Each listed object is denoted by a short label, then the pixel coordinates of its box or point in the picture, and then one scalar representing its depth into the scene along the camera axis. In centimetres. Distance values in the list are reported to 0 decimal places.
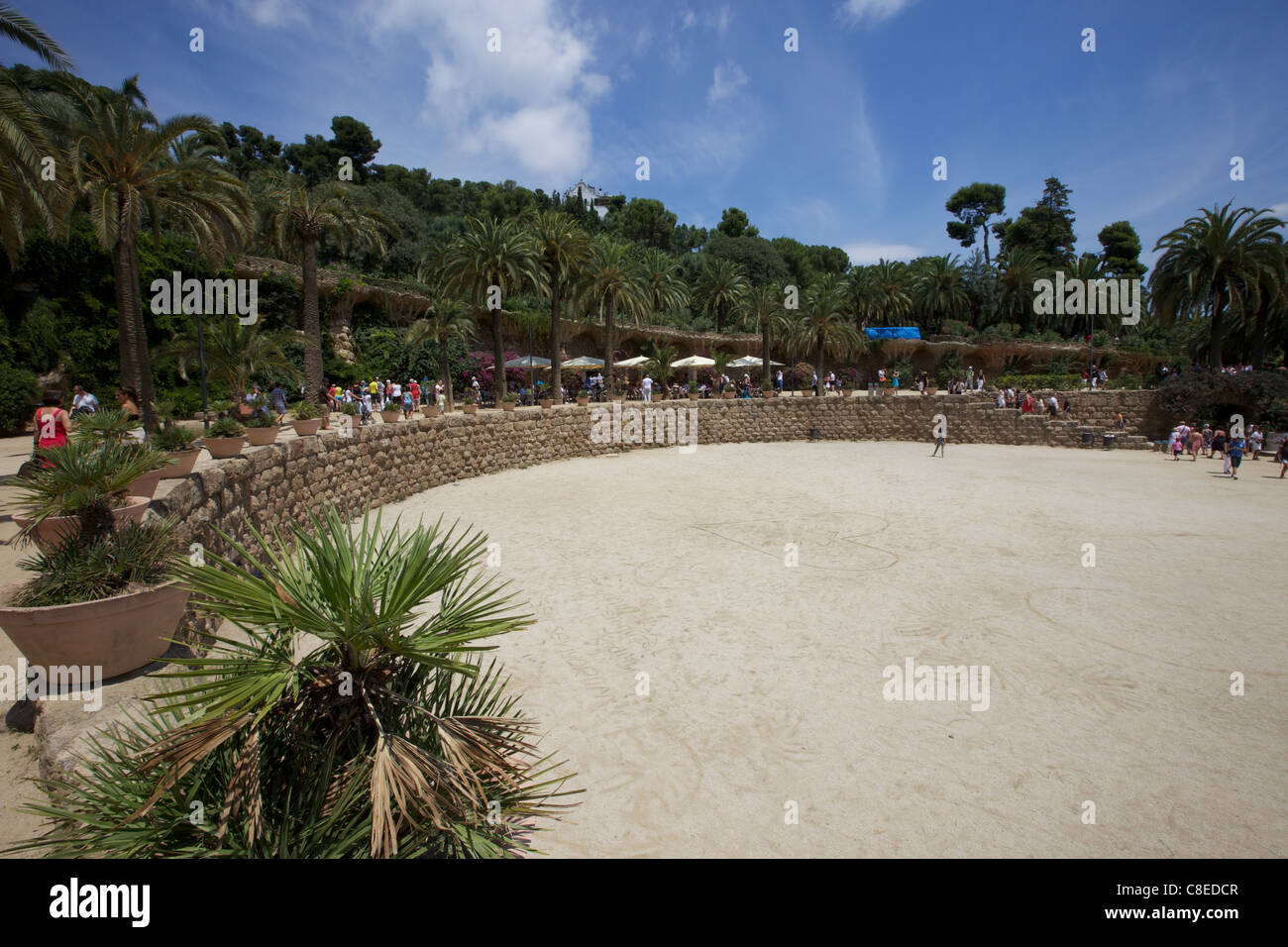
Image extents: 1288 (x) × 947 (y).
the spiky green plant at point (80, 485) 498
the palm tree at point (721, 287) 4884
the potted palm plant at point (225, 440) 957
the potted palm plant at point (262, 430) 1110
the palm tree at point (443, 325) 2616
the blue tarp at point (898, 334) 5138
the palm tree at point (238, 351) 1253
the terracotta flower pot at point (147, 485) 625
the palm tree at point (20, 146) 1083
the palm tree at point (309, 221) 2092
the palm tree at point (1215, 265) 3316
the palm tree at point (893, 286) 5465
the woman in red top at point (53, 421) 837
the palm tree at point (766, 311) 3672
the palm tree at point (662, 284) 4591
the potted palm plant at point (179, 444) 798
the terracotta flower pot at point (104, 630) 434
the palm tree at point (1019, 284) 5578
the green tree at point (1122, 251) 6562
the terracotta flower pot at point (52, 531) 493
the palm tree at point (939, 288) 5697
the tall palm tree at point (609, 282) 3052
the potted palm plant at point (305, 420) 1362
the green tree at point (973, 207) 7956
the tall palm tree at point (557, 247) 2747
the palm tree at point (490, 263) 2584
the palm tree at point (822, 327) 3616
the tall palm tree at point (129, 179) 1432
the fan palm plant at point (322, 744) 290
